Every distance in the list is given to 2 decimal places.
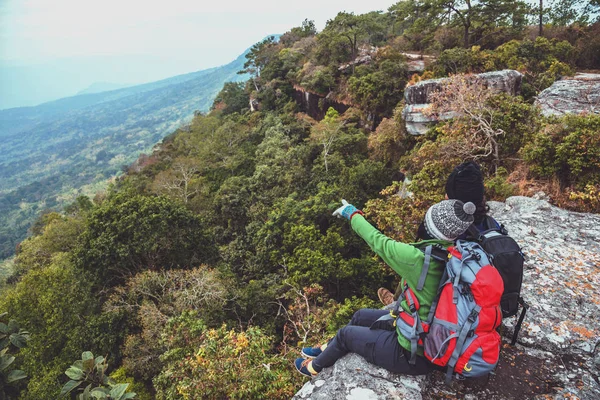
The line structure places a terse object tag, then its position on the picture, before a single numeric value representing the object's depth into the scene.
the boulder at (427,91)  12.00
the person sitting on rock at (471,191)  2.79
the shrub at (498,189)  6.88
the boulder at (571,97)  9.31
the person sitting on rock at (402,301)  2.46
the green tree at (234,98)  45.44
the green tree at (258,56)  44.85
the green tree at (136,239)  13.19
